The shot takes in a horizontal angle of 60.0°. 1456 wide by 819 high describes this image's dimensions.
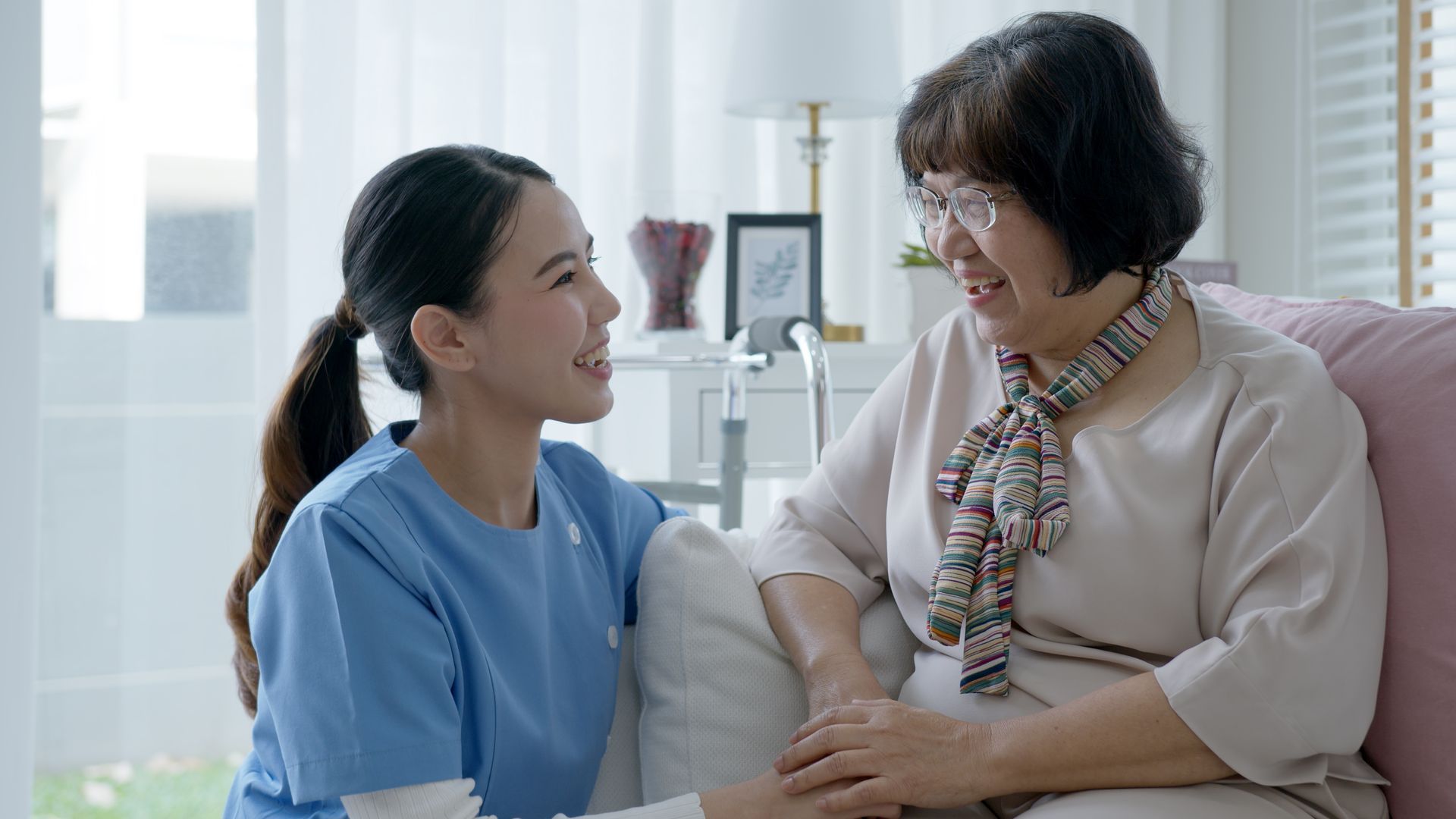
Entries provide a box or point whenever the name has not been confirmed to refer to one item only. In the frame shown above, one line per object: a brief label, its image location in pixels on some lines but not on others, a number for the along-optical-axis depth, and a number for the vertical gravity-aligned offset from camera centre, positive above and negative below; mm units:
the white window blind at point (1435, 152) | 2635 +537
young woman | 997 -127
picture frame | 2443 +271
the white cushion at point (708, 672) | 1219 -267
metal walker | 1823 +33
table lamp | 2436 +681
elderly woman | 1011 -102
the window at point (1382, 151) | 2693 +577
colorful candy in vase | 2338 +261
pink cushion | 1021 -117
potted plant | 2463 +216
